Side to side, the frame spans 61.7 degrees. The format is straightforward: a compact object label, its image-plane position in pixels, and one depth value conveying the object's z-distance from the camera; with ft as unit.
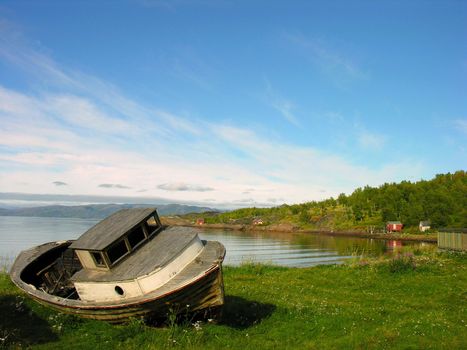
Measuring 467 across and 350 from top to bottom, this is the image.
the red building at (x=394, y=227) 386.52
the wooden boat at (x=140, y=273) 44.57
